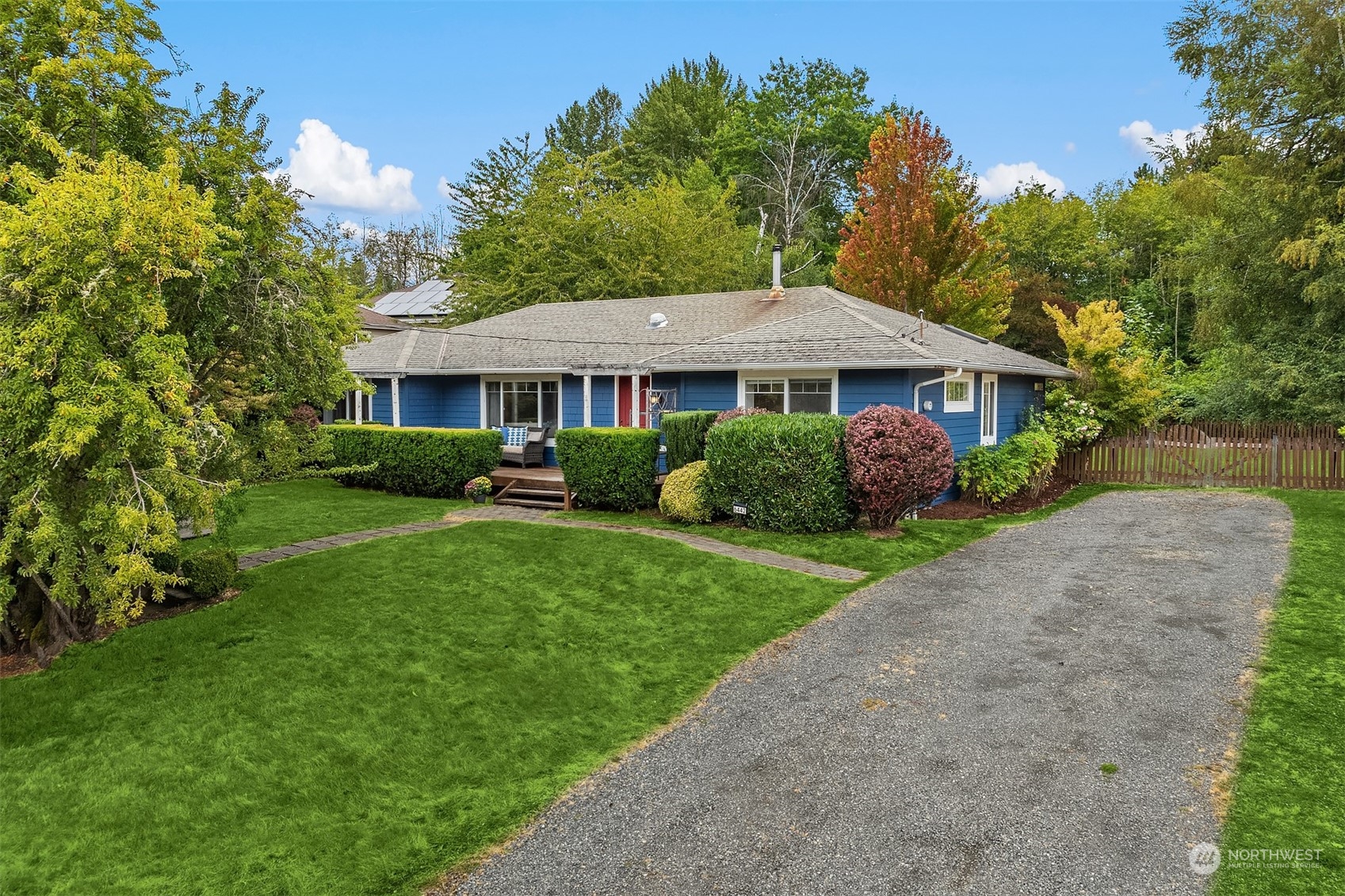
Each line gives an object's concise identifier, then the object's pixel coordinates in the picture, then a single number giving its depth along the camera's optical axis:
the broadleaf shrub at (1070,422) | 18.12
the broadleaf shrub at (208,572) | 7.78
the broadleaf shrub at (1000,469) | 14.73
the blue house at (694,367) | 14.29
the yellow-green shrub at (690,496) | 12.48
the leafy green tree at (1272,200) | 17.55
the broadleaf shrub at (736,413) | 13.79
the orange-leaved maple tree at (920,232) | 22.69
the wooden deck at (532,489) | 14.90
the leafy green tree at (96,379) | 5.25
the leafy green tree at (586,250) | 30.02
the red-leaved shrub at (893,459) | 11.27
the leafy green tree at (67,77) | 6.33
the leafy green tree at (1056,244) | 37.19
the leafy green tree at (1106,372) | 18.22
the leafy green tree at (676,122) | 47.22
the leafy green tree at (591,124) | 53.44
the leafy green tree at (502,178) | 32.34
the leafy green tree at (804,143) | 41.06
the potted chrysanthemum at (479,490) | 15.29
